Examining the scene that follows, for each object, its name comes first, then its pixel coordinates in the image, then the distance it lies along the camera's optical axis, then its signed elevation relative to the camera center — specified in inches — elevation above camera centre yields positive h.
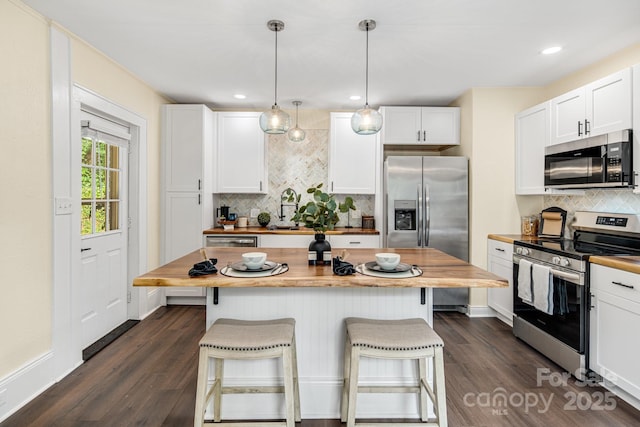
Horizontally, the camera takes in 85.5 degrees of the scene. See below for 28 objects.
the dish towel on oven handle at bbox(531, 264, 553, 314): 105.0 -24.5
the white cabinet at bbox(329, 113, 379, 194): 173.3 +25.0
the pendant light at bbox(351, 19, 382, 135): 96.5 +25.0
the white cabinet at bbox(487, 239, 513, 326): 134.2 -25.7
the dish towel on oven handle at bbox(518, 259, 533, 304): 114.8 -24.4
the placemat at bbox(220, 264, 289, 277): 68.3 -12.9
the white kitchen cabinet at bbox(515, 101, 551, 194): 133.2 +25.3
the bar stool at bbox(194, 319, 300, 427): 64.7 -26.4
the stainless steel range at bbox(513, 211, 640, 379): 96.2 -21.5
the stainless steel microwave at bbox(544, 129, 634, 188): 98.4 +14.7
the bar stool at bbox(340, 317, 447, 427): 66.1 -26.7
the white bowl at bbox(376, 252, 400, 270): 71.5 -10.9
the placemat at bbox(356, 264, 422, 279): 67.5 -13.0
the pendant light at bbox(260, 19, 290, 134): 96.9 +25.2
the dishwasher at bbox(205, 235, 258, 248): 161.6 -15.2
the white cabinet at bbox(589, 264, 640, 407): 82.5 -30.6
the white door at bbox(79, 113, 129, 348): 117.4 -7.4
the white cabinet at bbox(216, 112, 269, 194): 174.6 +28.1
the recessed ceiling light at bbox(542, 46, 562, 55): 111.8 +52.0
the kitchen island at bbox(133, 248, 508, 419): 79.7 -29.9
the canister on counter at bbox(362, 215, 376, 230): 177.3 -7.1
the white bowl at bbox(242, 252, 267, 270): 71.4 -10.6
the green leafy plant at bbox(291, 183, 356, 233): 76.3 -0.8
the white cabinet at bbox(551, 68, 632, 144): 99.4 +31.8
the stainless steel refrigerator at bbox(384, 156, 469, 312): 153.9 +2.1
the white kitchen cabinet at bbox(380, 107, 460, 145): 165.5 +40.1
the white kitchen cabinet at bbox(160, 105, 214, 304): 161.9 +13.9
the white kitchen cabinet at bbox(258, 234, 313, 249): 162.2 -14.7
